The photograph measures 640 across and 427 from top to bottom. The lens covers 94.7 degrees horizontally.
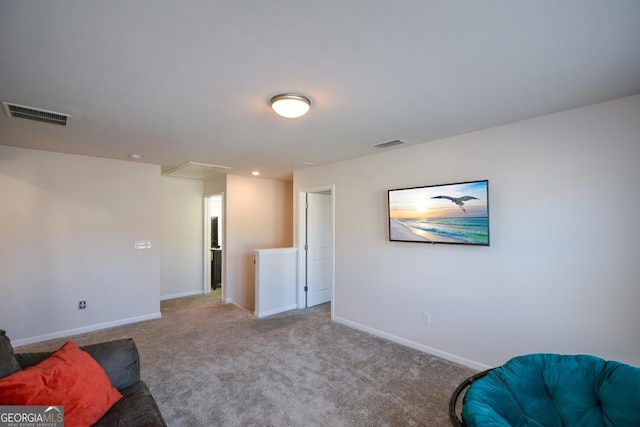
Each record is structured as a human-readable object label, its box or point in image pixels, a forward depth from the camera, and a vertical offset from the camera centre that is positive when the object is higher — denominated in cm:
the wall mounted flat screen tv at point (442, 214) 287 +7
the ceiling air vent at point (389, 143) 330 +89
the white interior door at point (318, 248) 521 -49
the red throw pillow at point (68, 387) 136 -81
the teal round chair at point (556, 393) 128 -81
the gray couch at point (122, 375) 153 -98
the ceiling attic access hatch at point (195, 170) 460 +90
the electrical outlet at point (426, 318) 331 -110
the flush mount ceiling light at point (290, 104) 212 +86
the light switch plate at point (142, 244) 448 -32
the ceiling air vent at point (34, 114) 235 +93
